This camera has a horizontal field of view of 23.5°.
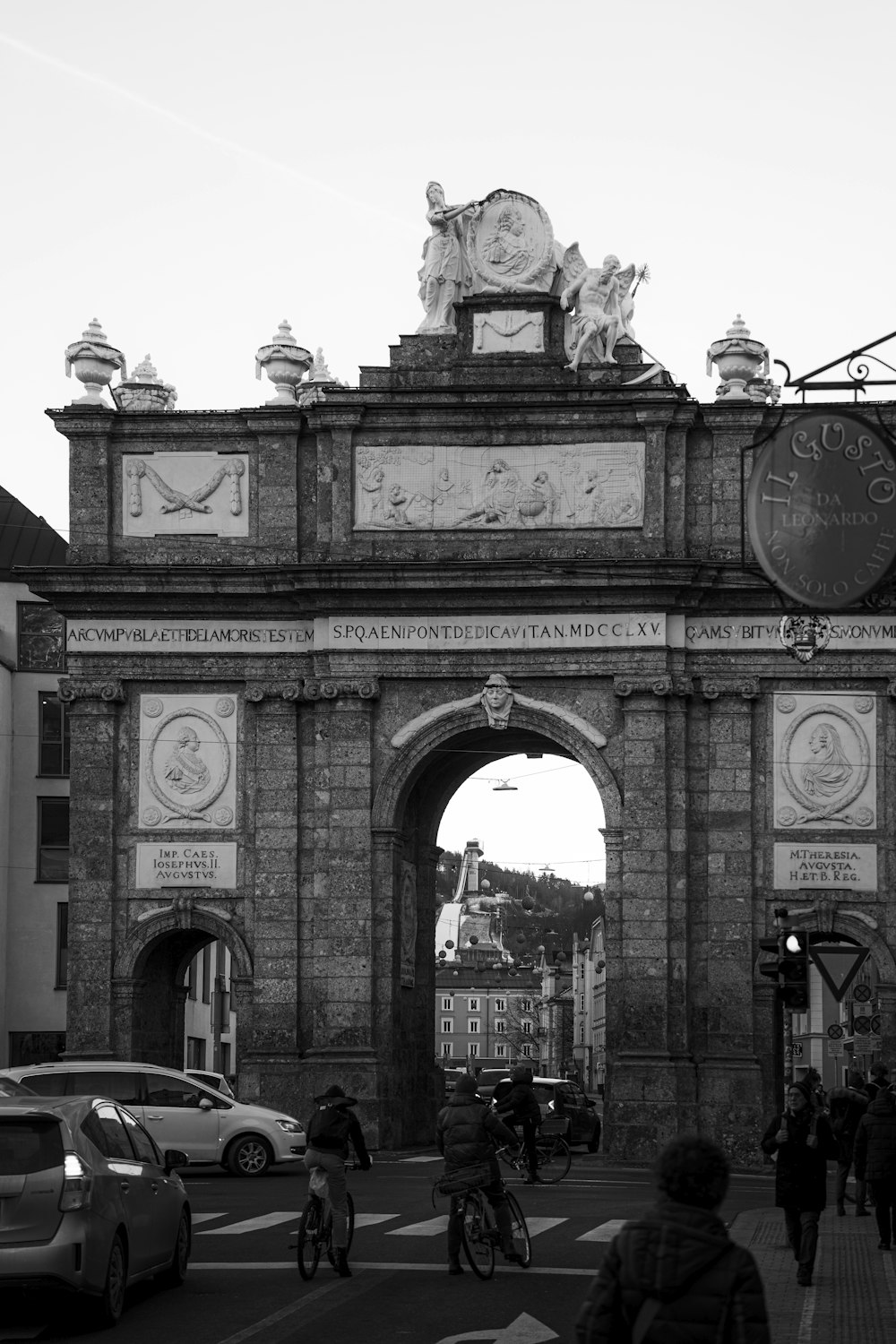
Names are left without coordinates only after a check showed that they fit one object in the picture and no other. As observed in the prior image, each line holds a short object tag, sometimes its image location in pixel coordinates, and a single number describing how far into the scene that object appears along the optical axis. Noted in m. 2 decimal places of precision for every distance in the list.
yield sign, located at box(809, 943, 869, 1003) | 27.78
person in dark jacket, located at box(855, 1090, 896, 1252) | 22.33
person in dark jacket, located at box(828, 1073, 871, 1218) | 29.34
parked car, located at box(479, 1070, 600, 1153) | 44.41
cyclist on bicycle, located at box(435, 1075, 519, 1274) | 19.38
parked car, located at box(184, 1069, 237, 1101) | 40.34
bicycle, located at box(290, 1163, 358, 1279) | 19.12
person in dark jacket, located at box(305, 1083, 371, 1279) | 19.19
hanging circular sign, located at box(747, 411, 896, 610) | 15.27
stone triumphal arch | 40.38
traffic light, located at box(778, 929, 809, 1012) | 27.36
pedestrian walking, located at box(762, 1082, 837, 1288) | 18.97
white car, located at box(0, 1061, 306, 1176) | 31.44
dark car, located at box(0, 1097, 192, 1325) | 15.46
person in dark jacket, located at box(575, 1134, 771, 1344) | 8.38
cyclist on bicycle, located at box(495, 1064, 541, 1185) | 30.56
